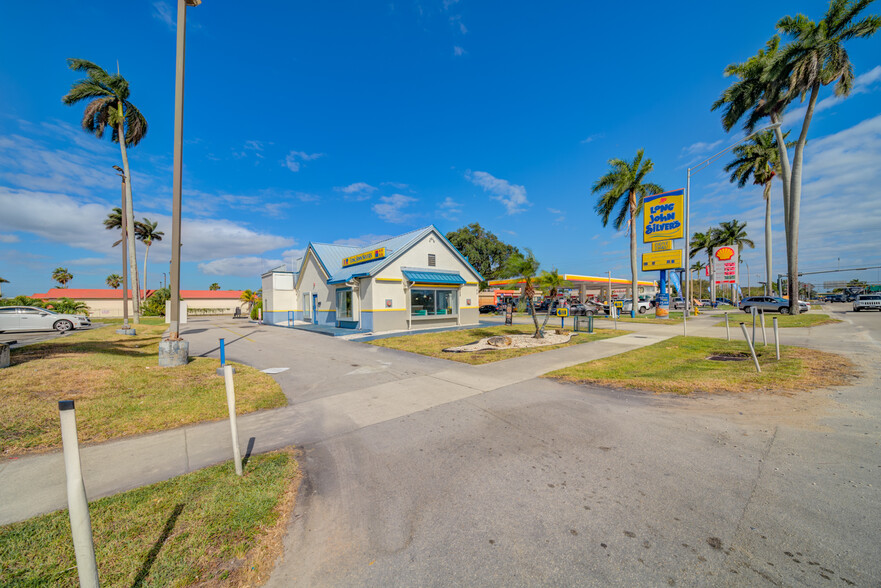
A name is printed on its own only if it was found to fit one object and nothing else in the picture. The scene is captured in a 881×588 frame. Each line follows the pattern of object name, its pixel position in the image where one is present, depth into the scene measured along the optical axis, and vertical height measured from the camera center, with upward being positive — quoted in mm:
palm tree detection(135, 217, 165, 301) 48000 +10275
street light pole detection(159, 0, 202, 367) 9867 +3415
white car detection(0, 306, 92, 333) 19797 -1098
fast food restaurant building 19906 +953
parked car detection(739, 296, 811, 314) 29444 -816
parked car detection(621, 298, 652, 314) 37531 -1105
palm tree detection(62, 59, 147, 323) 24234 +14911
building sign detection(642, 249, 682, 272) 20859 +2365
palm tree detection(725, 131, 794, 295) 31828 +13336
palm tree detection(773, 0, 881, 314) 21131 +16360
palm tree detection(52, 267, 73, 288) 60094 +4807
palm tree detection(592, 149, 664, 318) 29250 +9823
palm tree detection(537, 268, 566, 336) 16047 +899
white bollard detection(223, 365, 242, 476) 3785 -1338
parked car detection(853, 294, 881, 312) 32253 -789
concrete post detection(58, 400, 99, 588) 1873 -1216
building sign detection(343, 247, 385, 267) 20405 +2794
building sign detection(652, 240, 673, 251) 19859 +3140
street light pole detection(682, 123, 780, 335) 17553 +5613
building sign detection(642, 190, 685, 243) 18122 +4600
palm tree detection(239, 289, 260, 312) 47750 +623
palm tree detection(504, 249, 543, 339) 15392 +1436
